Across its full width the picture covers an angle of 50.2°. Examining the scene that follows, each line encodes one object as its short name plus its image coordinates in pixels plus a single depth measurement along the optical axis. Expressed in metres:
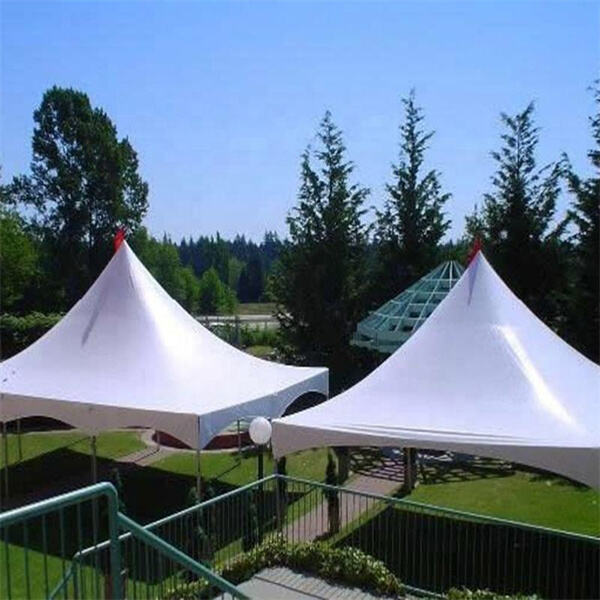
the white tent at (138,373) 9.32
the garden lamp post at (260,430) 8.46
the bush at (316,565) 7.01
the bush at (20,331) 19.72
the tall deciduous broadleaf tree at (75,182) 32.81
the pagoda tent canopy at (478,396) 6.94
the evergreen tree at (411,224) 21.73
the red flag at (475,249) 9.49
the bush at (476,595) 6.15
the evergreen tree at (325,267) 21.91
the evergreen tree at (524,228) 18.17
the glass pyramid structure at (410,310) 15.30
